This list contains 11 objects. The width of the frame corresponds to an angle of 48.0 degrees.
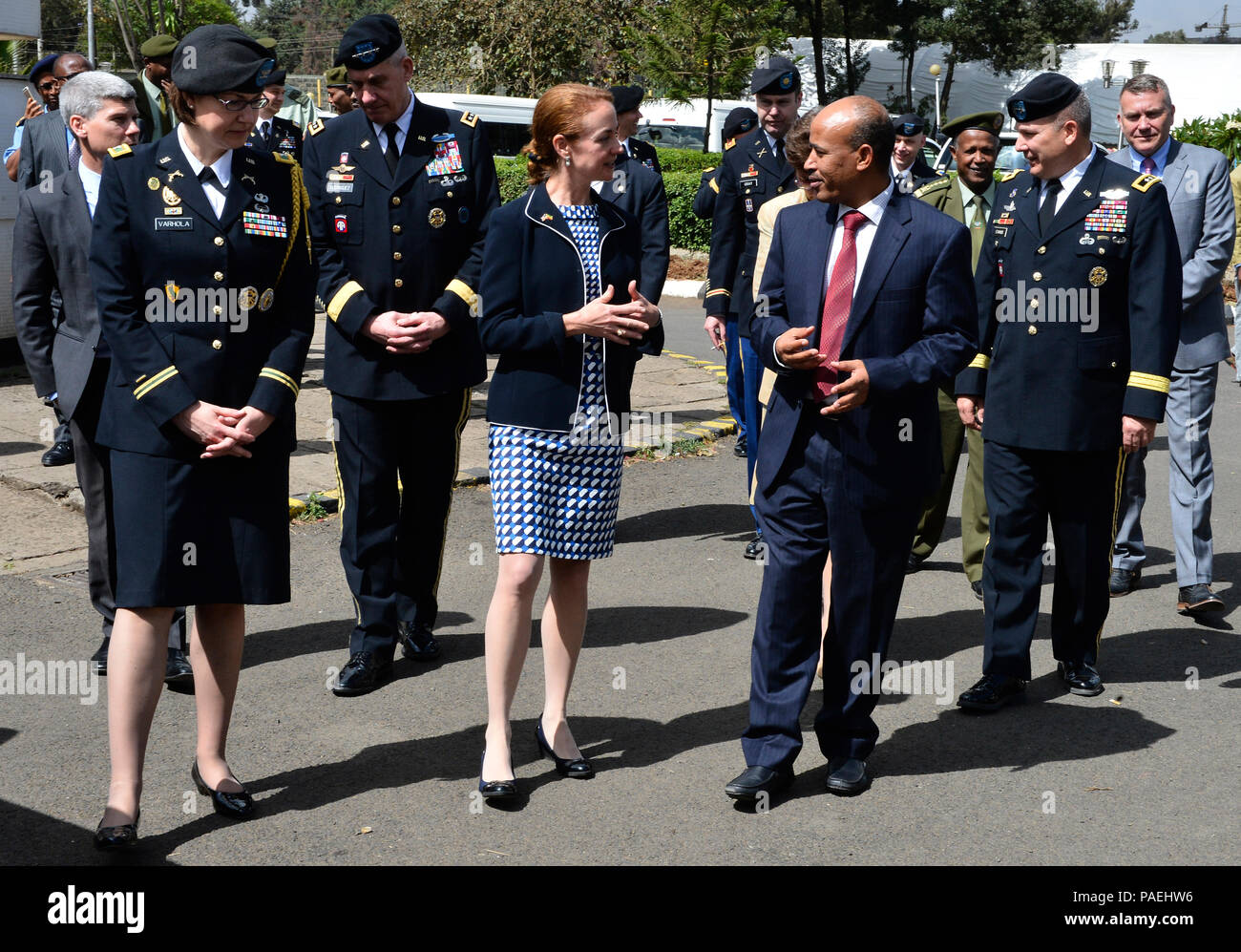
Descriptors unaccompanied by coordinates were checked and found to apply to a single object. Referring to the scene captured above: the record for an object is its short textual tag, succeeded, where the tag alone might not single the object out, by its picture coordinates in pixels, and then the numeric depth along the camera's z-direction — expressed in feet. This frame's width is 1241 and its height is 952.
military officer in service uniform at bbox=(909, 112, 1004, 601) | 22.07
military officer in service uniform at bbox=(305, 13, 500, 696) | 17.46
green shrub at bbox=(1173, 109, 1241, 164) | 62.49
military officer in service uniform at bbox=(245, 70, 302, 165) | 29.63
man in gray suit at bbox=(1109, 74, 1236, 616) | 21.07
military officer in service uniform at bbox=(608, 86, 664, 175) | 25.58
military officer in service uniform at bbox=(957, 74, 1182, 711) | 16.84
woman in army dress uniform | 12.91
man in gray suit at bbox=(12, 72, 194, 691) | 16.99
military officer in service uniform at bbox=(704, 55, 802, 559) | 24.36
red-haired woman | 14.12
